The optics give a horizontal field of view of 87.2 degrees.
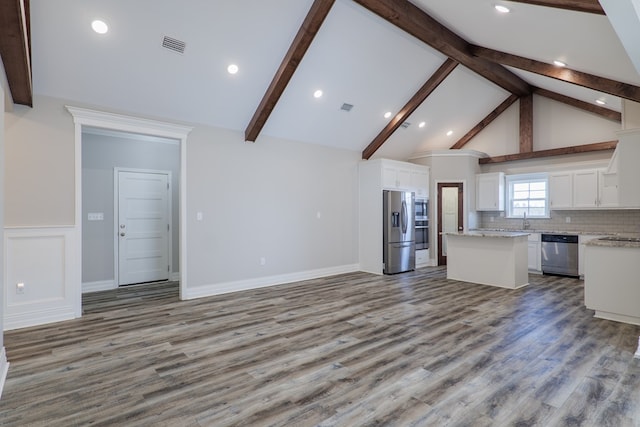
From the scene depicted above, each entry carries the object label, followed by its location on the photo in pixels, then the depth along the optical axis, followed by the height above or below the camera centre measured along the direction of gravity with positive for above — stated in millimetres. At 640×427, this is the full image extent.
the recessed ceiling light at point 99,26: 3471 +1961
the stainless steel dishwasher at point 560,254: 6453 -798
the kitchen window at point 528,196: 7277 +402
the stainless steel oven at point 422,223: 7578 -216
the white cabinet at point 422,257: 7621 -1006
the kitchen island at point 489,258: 5516 -779
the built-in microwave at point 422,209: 7579 +106
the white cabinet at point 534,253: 6859 -818
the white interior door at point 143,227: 5887 -229
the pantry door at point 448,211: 7887 +60
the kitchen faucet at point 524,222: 7493 -192
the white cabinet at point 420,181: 7494 +732
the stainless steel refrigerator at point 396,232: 6770 -370
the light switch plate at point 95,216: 5546 -31
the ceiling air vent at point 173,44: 3861 +1987
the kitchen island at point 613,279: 3748 -762
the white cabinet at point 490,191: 7680 +512
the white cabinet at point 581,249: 6299 -673
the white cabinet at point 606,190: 6160 +430
